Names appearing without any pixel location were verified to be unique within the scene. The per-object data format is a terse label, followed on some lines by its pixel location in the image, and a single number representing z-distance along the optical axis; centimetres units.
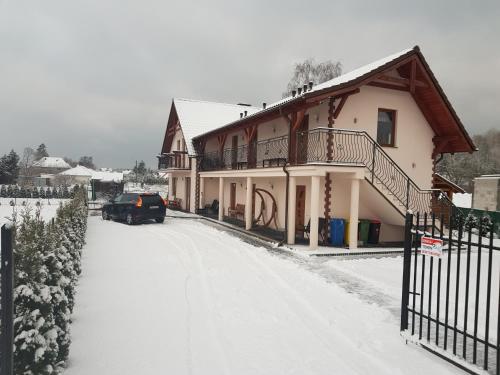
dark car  1764
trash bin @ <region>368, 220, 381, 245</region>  1263
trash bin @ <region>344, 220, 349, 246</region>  1224
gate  393
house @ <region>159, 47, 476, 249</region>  1157
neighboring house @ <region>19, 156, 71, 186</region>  5696
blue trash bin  1213
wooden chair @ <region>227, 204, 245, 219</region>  1940
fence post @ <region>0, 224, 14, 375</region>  273
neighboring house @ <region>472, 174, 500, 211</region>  2184
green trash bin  1258
